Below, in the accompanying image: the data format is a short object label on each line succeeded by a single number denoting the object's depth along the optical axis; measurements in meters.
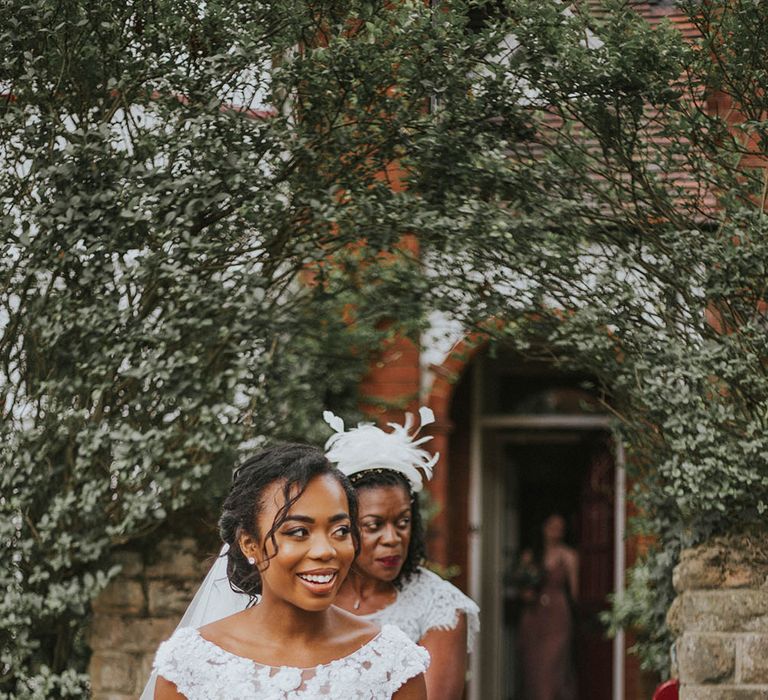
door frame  10.80
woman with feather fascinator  5.15
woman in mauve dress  11.62
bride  3.44
